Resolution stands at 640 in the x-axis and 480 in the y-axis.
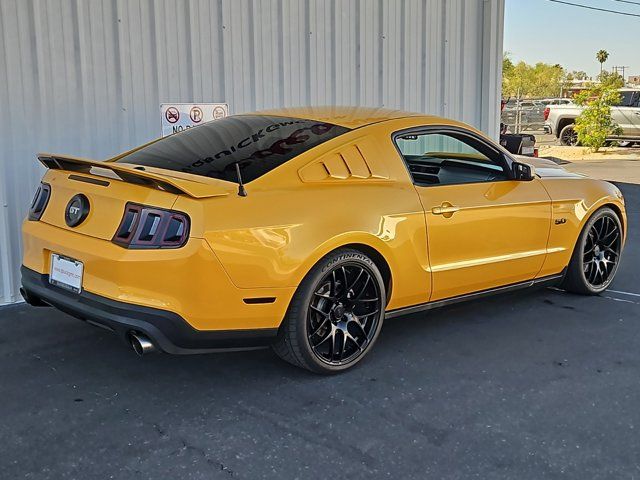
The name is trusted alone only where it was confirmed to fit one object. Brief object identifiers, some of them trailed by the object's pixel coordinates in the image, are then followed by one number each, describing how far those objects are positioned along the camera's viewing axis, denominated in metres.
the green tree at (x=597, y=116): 21.48
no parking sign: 6.11
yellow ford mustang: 3.40
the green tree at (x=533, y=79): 68.06
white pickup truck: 22.53
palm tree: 79.06
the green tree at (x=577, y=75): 87.89
